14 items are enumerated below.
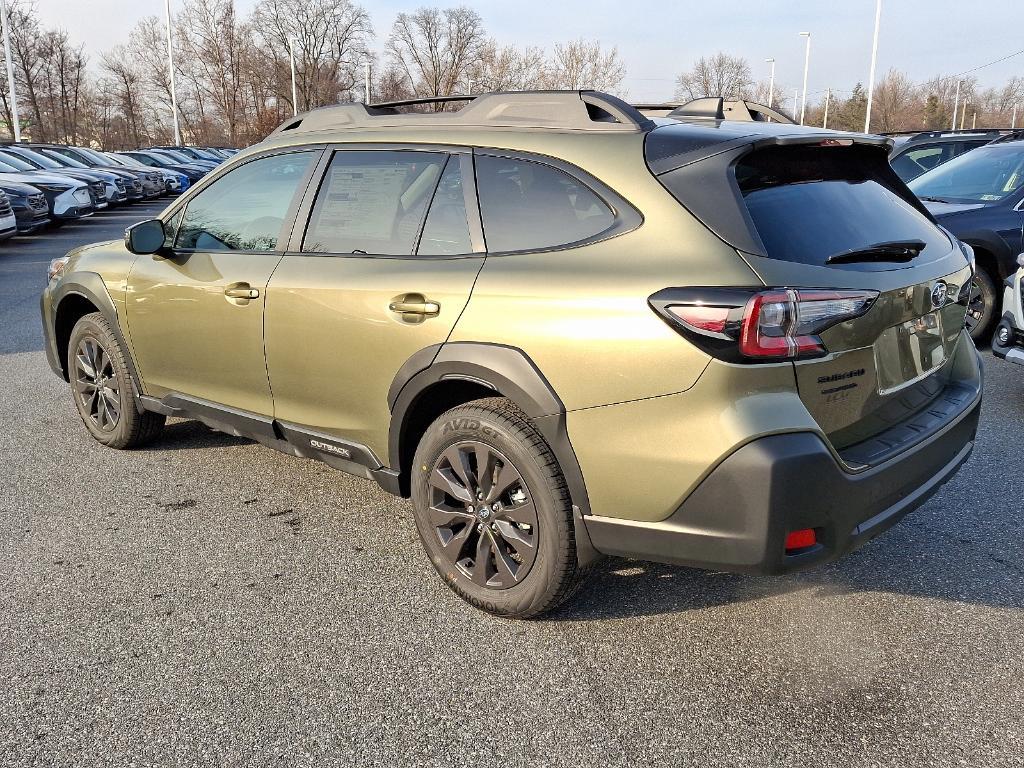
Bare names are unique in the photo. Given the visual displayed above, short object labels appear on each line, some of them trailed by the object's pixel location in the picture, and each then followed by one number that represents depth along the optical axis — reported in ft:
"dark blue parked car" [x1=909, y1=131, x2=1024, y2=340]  23.20
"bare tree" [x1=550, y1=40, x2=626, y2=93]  178.19
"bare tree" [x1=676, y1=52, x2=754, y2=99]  234.17
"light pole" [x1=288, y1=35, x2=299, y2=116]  209.54
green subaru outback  8.06
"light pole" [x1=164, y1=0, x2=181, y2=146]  165.11
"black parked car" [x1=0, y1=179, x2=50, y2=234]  48.85
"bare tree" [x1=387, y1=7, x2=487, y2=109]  235.79
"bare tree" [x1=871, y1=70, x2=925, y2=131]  247.91
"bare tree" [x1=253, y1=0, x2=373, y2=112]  224.33
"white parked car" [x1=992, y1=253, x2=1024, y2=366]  17.85
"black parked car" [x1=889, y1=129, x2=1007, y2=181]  34.53
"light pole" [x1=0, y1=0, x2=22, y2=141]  116.16
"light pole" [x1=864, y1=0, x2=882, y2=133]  140.26
